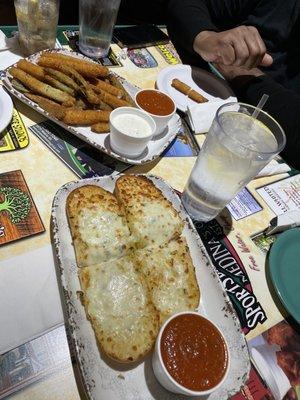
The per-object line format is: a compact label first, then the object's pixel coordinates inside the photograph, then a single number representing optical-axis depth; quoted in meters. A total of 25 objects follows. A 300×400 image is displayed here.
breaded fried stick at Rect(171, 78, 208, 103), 0.60
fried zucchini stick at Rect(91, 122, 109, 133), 0.45
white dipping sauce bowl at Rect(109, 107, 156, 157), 0.42
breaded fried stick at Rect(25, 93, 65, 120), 0.44
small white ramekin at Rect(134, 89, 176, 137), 0.47
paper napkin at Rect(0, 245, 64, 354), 0.29
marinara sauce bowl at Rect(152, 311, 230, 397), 0.26
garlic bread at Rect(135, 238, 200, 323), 0.33
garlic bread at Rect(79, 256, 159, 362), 0.28
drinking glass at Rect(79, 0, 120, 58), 0.55
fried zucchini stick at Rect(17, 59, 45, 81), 0.47
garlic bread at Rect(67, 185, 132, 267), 0.33
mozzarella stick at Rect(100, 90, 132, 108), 0.49
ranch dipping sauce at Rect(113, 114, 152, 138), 0.43
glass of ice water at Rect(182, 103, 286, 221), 0.36
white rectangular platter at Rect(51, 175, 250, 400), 0.27
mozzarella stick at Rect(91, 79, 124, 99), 0.50
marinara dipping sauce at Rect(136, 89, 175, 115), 0.49
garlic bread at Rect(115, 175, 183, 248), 0.36
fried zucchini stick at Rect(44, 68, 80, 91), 0.47
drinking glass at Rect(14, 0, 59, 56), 0.49
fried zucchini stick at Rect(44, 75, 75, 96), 0.47
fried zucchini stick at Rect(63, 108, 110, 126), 0.44
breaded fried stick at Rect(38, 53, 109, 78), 0.48
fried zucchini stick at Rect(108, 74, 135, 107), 0.52
